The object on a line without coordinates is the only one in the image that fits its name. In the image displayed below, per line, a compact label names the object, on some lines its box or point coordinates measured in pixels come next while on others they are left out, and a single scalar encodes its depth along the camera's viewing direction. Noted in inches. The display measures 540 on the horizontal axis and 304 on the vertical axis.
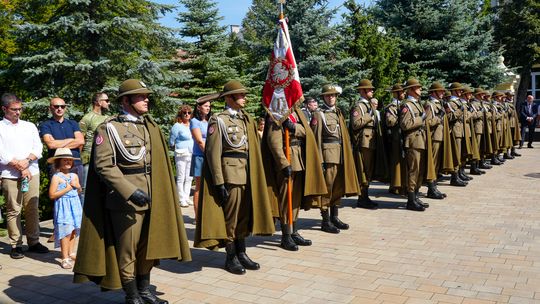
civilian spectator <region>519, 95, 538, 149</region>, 765.3
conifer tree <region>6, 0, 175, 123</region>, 439.8
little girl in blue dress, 248.1
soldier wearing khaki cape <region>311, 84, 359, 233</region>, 308.8
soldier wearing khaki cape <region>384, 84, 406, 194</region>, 379.2
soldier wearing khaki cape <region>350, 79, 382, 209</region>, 370.0
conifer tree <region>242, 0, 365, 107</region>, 638.5
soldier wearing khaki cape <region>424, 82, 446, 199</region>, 397.1
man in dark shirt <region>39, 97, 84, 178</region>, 279.7
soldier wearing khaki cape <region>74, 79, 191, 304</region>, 184.2
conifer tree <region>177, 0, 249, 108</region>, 744.3
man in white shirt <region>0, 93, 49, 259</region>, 263.7
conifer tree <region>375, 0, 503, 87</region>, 755.4
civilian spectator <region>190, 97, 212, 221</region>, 350.3
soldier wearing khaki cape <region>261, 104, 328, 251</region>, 271.3
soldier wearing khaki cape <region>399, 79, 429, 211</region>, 365.4
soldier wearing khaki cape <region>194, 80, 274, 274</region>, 234.4
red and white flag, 282.5
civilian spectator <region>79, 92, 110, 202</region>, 291.7
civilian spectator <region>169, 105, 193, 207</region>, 399.5
